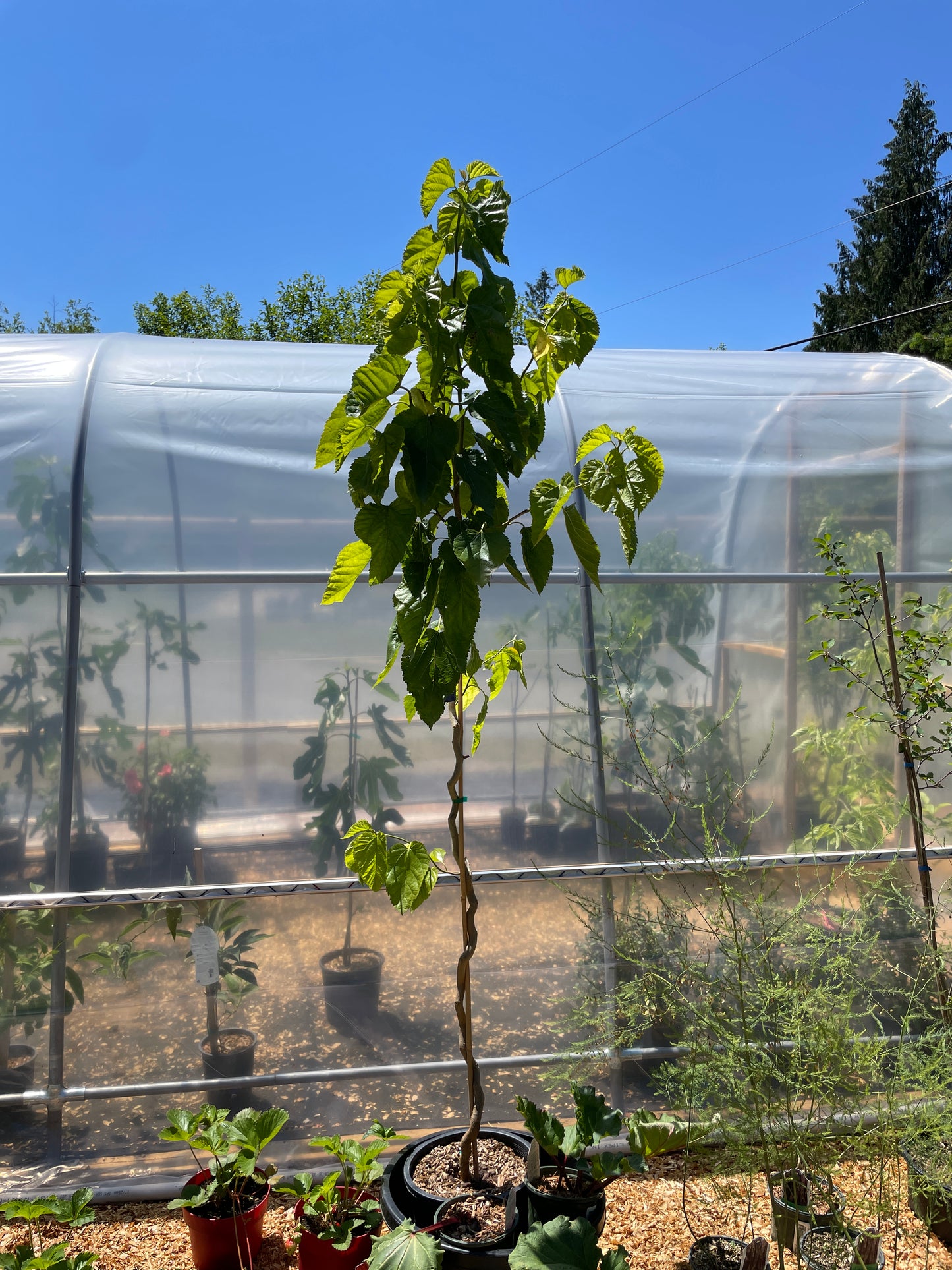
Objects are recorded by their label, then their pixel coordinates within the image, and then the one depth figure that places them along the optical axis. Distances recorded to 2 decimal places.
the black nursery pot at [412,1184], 2.23
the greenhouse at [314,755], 3.03
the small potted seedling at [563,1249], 1.93
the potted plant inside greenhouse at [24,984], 3.00
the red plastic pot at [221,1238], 2.52
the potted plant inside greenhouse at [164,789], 3.04
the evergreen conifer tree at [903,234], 22.50
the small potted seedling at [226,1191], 2.53
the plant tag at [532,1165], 2.16
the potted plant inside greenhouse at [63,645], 3.00
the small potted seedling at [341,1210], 2.38
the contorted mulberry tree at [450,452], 1.91
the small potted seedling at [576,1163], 2.22
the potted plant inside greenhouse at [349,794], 3.14
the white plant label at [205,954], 3.06
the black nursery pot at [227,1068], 3.06
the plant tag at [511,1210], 2.10
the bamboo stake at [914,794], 3.04
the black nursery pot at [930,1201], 2.47
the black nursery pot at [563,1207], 2.21
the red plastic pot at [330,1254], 2.38
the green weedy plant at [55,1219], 2.22
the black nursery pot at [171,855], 3.04
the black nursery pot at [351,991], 3.14
